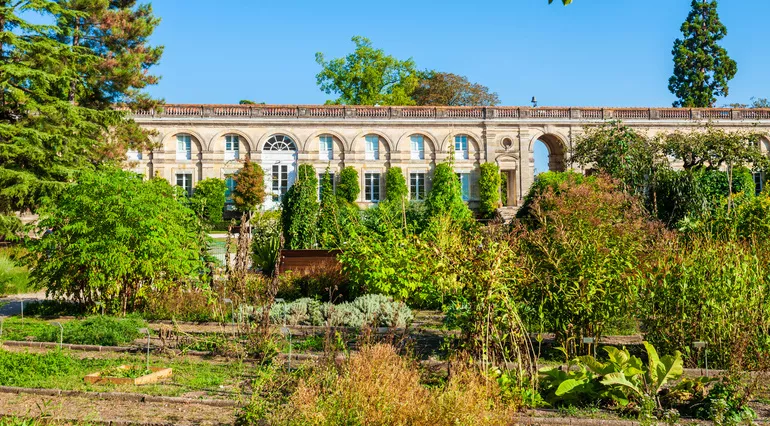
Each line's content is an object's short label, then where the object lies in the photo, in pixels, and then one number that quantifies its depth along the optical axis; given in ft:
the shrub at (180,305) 33.40
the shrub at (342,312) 29.84
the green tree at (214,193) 105.19
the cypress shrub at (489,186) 113.80
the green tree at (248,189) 106.63
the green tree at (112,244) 33.68
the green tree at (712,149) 91.09
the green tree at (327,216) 48.54
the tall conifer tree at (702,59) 141.18
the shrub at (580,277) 22.17
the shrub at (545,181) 66.90
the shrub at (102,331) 26.20
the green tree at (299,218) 49.90
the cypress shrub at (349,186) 113.19
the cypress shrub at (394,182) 114.01
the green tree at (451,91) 156.15
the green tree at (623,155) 71.15
